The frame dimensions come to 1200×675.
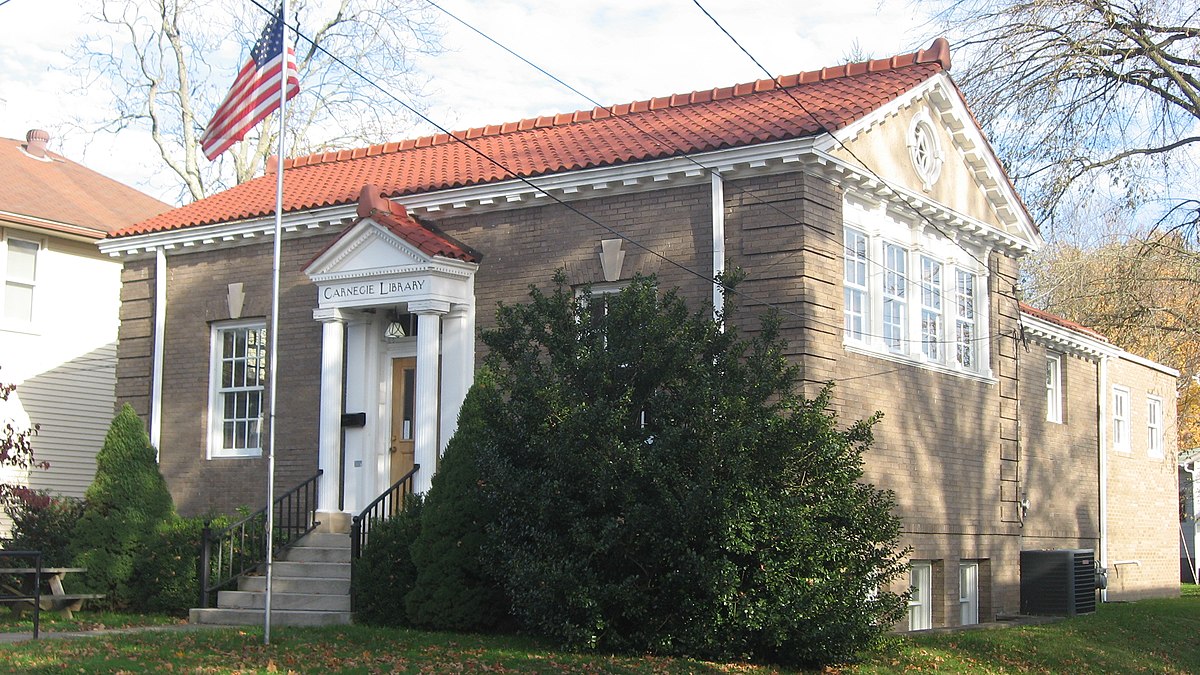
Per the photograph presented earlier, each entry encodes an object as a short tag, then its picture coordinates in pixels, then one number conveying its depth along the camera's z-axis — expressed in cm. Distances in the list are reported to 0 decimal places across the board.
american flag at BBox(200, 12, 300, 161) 1452
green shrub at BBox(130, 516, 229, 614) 1659
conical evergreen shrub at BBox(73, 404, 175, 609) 1691
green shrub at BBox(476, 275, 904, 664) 1305
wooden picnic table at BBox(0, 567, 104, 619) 1631
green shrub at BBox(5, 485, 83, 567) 1756
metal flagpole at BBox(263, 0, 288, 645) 1257
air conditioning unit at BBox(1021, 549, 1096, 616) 2069
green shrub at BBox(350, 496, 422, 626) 1484
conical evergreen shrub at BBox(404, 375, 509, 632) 1426
